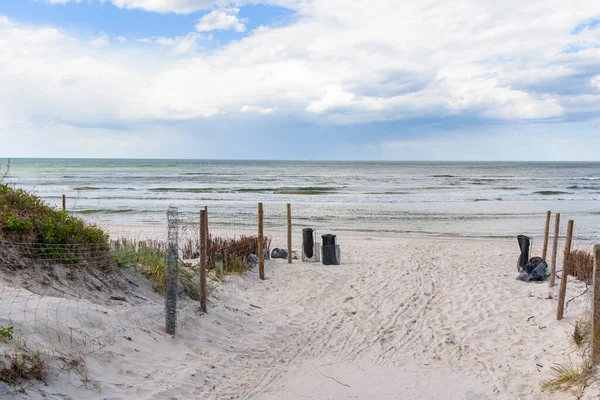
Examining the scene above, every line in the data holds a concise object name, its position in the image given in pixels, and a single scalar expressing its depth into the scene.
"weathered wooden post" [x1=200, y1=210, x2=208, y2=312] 6.97
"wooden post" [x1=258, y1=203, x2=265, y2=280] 9.79
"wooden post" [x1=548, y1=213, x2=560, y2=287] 9.09
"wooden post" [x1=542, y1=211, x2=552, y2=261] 11.01
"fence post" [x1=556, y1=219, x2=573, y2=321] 7.09
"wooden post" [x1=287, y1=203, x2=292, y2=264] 11.39
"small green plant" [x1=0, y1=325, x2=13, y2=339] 4.20
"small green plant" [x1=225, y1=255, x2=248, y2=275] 9.91
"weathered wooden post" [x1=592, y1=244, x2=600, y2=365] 5.09
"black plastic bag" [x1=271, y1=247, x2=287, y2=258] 12.39
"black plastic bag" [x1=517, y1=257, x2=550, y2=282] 10.27
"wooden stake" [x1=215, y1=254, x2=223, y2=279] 9.38
